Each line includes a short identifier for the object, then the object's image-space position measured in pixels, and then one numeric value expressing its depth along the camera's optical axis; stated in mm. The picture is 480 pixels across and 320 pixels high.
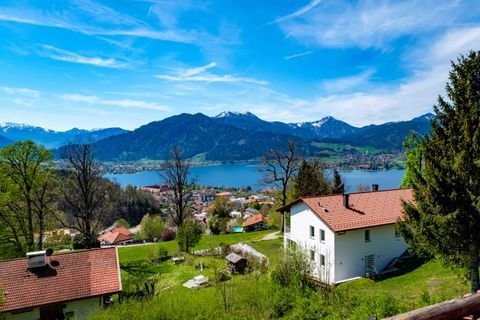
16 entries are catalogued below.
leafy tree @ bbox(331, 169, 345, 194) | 44619
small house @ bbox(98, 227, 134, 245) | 60900
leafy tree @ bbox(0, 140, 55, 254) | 24875
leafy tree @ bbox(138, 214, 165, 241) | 58462
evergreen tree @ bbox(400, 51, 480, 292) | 13273
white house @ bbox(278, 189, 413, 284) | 24641
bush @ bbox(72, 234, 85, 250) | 41094
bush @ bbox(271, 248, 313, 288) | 17341
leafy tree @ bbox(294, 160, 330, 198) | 40219
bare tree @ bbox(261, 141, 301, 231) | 38188
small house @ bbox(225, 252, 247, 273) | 28516
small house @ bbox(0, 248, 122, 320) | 16516
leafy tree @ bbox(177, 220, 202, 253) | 33438
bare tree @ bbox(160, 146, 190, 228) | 36344
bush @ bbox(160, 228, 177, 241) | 51175
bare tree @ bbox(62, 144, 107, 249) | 26969
